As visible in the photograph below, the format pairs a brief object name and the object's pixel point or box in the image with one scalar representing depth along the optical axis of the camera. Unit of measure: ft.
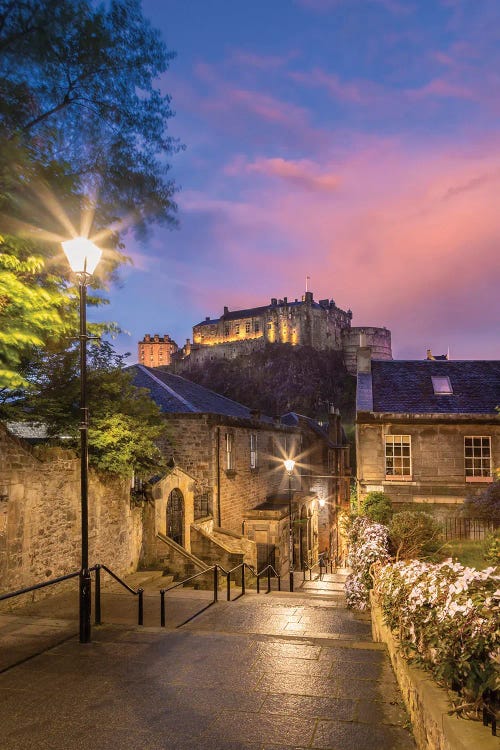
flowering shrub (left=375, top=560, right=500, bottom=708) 12.32
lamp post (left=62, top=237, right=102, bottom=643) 24.93
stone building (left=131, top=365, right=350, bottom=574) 66.85
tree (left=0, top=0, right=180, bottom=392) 30.89
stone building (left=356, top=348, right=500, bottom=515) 70.18
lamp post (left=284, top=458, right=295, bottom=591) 61.77
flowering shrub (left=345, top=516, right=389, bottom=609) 35.19
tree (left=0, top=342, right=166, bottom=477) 39.99
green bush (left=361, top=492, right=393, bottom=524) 63.77
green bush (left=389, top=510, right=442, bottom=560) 37.41
